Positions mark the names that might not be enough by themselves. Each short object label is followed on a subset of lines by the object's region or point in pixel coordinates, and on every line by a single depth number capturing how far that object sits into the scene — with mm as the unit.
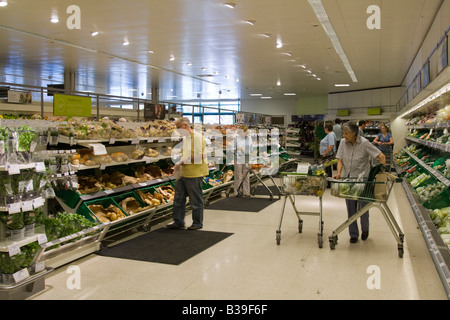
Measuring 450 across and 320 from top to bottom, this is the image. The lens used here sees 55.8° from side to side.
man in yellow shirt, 6352
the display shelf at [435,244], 3736
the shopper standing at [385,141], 12734
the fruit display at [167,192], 6870
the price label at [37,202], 3857
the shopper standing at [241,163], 9523
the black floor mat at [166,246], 4984
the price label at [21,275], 3661
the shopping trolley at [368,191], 4953
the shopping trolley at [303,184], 5500
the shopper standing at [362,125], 10703
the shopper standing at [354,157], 5453
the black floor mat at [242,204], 8250
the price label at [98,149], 5520
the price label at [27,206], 3746
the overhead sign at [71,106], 5836
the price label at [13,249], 3582
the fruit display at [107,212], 5436
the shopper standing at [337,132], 10945
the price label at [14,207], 3602
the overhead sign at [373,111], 21964
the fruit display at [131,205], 6004
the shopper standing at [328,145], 10188
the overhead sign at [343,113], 23406
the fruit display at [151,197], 6379
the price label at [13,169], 3589
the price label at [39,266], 3906
